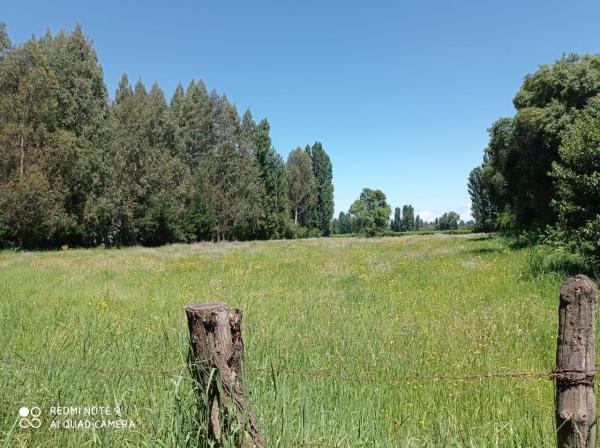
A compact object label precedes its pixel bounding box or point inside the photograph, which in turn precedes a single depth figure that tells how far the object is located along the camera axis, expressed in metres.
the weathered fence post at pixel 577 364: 2.11
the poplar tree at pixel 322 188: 83.31
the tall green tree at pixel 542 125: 18.77
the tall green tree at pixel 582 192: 9.59
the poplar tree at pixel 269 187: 62.25
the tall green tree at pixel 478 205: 93.02
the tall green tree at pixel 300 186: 76.69
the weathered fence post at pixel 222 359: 2.29
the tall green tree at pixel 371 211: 87.12
